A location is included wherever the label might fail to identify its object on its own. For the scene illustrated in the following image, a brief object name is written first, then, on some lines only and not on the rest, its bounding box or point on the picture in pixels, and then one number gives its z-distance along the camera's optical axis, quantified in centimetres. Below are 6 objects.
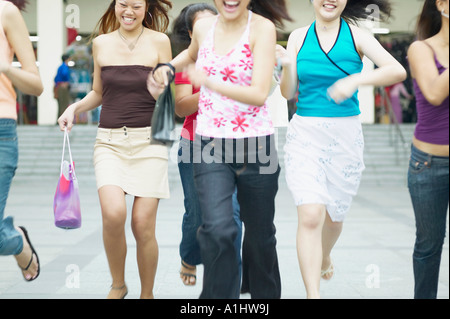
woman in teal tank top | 650
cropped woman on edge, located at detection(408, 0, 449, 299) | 575
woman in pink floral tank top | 588
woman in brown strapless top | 707
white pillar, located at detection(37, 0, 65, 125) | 3940
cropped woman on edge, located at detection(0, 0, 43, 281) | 661
